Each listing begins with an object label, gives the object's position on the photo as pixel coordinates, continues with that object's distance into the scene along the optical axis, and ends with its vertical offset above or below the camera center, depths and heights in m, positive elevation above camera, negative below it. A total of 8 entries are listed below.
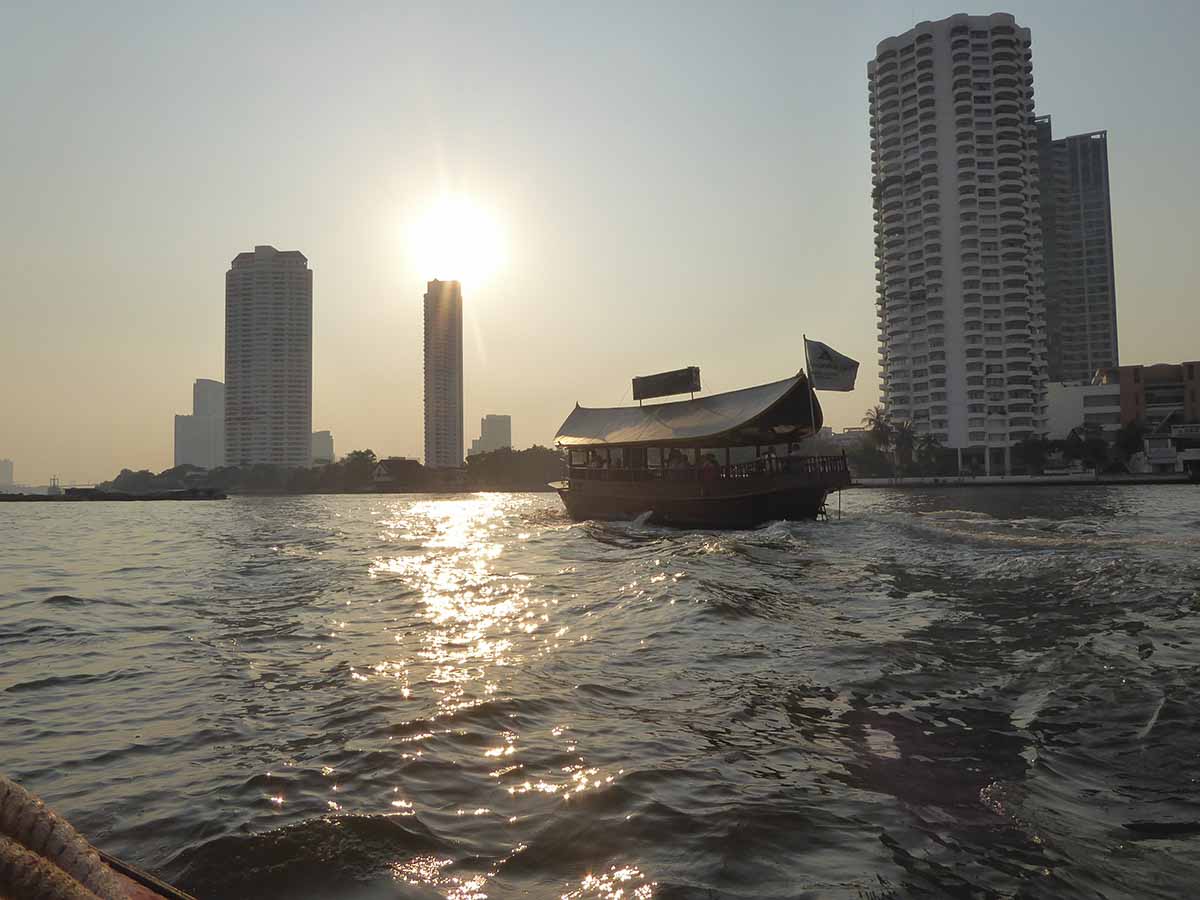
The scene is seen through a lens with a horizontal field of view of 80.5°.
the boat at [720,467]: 24.47 +0.35
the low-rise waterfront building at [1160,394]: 88.94 +9.56
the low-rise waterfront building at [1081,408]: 98.25 +8.72
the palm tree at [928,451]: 96.12 +2.86
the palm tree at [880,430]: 97.88 +5.94
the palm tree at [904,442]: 97.69 +4.21
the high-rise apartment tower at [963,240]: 100.19 +34.38
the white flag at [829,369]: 25.56 +3.85
